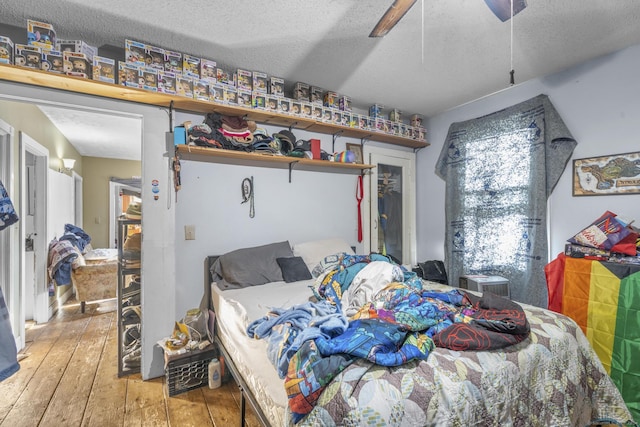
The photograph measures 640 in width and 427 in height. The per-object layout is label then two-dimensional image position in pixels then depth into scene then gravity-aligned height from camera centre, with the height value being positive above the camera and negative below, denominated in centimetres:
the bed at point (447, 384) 95 -64
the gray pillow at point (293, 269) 250 -48
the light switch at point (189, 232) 250 -14
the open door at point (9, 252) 262 -32
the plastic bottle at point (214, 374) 214 -117
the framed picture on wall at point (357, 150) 341 +75
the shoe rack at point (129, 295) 236 -65
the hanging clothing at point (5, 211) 209 +4
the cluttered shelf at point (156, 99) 186 +90
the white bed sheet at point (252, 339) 117 -68
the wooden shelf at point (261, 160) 244 +52
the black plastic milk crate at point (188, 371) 207 -112
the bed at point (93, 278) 366 -79
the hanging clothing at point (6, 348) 198 -90
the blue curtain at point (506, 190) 267 +24
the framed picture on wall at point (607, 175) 222 +29
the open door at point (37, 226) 330 -11
